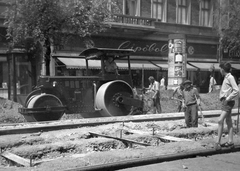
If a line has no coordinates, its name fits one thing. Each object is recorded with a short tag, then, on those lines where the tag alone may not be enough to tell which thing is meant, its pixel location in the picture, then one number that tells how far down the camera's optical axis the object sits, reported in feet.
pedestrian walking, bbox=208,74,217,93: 74.02
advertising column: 59.47
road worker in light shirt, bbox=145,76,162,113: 45.34
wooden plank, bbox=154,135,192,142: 24.32
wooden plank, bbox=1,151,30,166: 17.27
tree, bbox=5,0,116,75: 45.73
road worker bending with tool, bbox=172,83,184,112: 43.15
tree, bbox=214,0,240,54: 80.61
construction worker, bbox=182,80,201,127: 30.60
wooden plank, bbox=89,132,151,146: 22.50
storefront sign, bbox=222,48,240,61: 108.78
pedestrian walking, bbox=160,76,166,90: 80.59
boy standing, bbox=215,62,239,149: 21.11
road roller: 34.73
